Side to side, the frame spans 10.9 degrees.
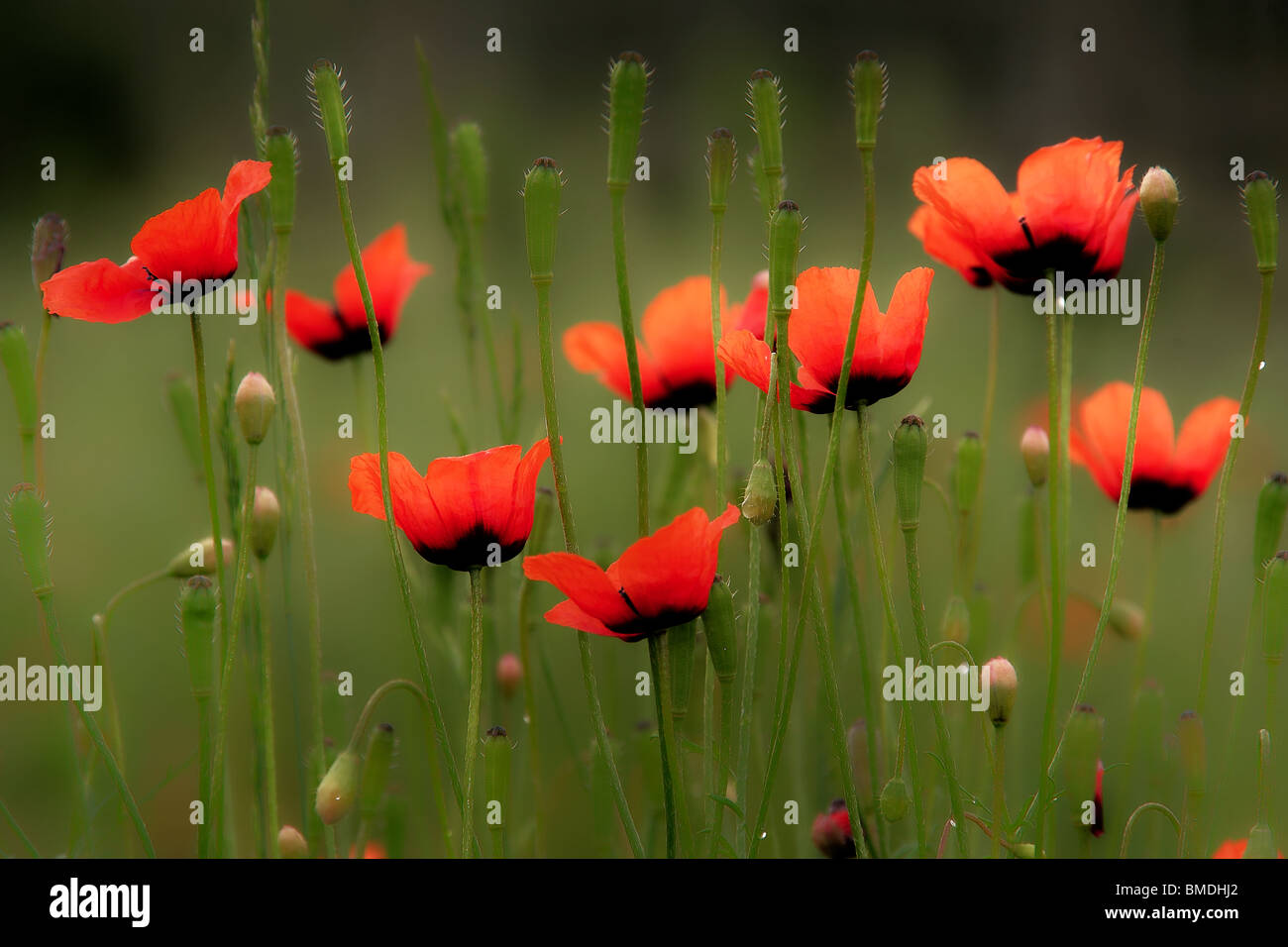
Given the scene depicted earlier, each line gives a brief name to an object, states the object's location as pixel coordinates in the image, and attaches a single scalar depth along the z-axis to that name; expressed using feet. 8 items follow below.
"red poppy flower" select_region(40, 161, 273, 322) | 3.84
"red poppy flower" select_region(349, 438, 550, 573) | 3.80
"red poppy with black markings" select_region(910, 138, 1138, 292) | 3.88
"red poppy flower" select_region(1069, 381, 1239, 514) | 4.01
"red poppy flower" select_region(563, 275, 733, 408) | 4.04
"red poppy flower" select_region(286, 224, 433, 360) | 4.14
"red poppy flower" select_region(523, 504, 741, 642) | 3.75
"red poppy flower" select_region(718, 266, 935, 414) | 3.83
